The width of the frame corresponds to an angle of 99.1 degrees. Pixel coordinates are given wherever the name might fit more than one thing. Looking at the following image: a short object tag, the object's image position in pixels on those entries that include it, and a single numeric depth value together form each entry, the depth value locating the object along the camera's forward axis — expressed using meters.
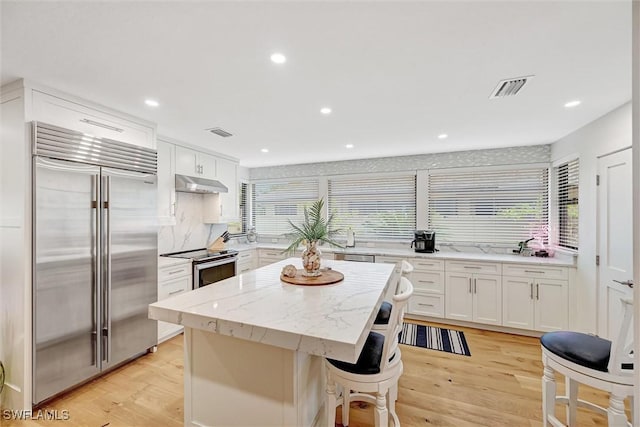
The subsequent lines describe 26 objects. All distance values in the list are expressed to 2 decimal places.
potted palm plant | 2.17
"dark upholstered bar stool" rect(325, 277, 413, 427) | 1.41
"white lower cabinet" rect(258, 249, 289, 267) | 4.88
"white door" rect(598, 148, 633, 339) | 2.38
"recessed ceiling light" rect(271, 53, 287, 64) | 1.69
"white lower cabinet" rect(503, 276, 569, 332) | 3.23
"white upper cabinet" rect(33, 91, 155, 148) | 2.08
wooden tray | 2.02
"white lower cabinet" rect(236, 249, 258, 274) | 4.47
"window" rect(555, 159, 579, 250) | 3.26
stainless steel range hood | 3.53
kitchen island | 1.22
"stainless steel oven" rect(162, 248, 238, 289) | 3.41
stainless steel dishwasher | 4.20
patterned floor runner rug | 3.08
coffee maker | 4.14
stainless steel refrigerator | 2.04
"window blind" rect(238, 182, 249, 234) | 5.65
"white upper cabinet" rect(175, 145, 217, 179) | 3.67
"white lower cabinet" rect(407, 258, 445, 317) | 3.80
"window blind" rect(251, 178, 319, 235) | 5.30
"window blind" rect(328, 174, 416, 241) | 4.62
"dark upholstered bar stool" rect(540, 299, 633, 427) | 1.37
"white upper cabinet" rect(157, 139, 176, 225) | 3.36
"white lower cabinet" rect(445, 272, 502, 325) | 3.52
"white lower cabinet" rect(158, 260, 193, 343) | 3.04
